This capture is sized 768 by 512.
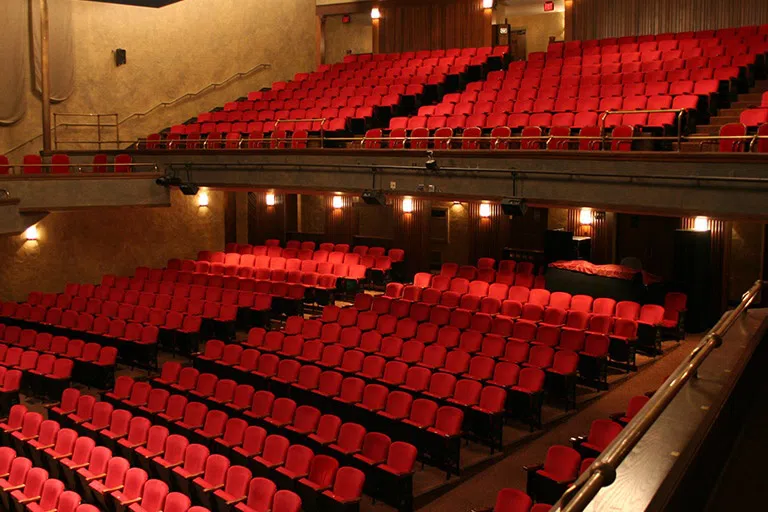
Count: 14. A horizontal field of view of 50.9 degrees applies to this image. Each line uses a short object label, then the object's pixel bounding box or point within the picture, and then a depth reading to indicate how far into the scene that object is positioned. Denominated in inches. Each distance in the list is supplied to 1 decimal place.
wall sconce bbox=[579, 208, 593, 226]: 499.8
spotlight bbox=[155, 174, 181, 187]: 529.7
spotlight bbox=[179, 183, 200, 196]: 530.9
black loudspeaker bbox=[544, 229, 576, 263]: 475.8
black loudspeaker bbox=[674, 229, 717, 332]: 429.7
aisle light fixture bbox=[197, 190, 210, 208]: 604.7
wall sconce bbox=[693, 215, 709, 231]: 434.3
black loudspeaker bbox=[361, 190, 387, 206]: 439.8
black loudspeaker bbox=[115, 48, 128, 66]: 605.0
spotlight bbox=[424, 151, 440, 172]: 411.2
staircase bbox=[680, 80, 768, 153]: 367.4
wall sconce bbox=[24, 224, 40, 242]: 522.9
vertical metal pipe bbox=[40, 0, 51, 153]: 538.0
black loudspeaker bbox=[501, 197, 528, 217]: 378.0
